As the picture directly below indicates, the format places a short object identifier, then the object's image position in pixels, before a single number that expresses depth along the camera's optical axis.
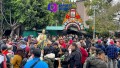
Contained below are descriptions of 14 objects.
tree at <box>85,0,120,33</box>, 26.77
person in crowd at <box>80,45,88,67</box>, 8.45
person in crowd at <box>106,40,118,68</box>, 10.25
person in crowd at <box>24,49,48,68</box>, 4.67
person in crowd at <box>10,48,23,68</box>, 6.35
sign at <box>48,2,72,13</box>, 24.26
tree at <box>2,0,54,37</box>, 26.77
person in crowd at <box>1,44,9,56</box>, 6.05
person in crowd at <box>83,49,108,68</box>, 5.41
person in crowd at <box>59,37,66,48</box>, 9.95
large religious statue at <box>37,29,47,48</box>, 9.61
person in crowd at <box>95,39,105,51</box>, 10.98
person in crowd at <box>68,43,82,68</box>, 7.39
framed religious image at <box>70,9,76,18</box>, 18.26
